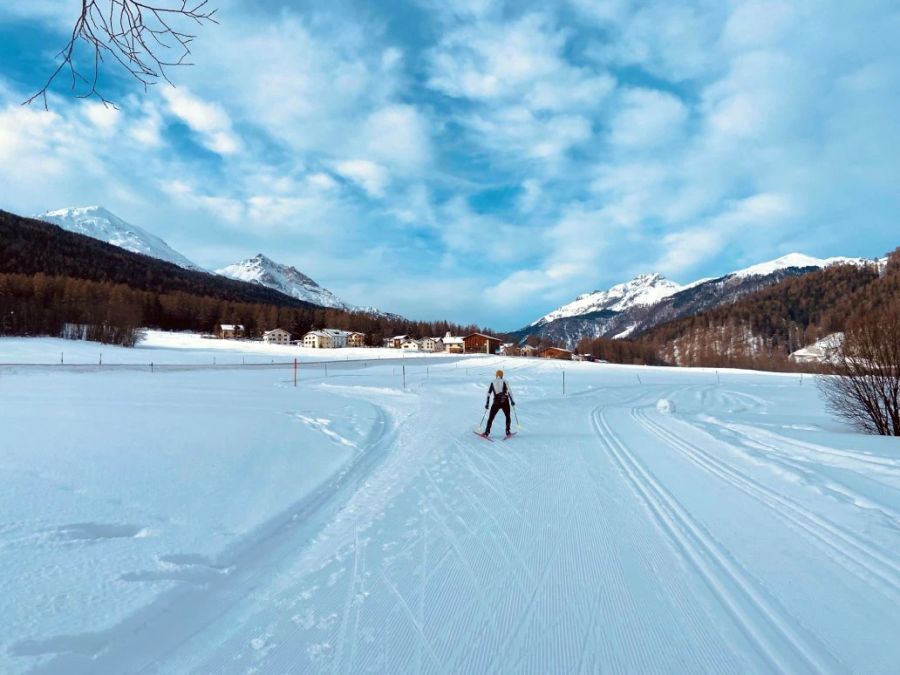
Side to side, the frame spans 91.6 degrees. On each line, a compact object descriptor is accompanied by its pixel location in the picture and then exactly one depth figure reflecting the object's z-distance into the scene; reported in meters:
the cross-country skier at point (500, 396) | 10.84
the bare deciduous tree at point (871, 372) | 13.61
